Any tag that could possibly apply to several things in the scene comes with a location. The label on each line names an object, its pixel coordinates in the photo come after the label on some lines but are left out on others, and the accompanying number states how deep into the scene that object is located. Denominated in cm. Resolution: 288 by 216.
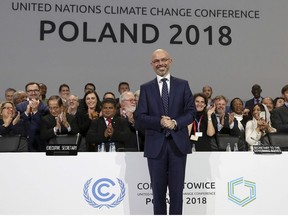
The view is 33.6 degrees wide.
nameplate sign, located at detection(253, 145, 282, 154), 413
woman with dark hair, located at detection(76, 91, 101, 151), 547
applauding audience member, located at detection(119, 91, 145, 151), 501
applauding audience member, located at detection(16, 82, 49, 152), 522
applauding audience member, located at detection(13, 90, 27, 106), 636
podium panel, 395
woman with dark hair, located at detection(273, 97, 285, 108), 737
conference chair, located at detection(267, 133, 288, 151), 514
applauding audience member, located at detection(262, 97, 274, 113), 701
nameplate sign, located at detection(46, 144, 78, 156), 400
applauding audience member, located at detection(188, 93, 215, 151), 511
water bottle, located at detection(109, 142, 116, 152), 448
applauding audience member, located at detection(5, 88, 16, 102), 733
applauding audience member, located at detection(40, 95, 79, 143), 498
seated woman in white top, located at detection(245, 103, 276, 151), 557
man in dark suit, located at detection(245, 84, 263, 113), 820
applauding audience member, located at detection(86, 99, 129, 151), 480
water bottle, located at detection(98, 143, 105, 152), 446
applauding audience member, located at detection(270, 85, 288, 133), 594
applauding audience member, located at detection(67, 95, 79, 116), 615
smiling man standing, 358
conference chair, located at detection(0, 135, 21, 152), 469
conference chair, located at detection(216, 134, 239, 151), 532
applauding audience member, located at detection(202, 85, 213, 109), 777
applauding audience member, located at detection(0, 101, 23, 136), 538
